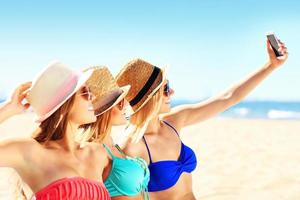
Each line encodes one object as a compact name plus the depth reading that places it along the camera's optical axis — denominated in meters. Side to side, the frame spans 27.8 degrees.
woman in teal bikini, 3.33
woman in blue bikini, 3.76
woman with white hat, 2.62
